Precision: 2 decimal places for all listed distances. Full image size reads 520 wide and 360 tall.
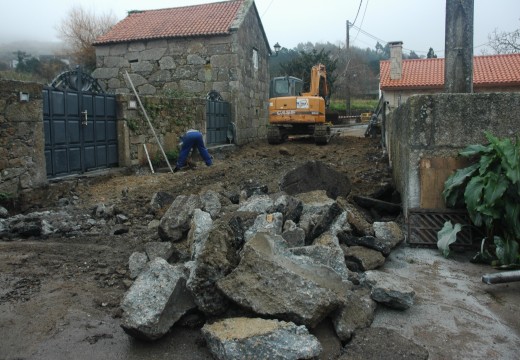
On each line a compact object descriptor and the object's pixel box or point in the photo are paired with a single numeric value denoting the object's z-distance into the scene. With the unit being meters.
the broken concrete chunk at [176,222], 4.37
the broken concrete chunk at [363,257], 3.61
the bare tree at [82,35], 34.01
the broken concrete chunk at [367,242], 3.86
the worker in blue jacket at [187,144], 10.42
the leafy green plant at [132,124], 9.91
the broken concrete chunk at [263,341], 2.33
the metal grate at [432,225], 4.17
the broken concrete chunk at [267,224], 3.67
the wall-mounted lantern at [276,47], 21.67
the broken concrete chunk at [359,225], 4.19
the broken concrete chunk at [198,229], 3.68
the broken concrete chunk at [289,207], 4.15
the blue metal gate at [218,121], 14.78
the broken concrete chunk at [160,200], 6.15
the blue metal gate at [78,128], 7.73
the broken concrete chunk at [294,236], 3.63
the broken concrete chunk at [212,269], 2.79
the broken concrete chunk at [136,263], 3.63
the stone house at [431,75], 24.67
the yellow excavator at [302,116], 15.75
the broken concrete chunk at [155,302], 2.61
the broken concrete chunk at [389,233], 4.09
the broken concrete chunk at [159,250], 3.77
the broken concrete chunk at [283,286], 2.61
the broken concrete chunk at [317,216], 3.91
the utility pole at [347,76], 34.62
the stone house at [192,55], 16.55
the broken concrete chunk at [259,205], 4.35
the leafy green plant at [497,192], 3.70
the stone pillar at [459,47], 4.88
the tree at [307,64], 35.41
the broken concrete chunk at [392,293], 2.97
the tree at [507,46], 20.42
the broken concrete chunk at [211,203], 4.72
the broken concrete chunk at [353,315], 2.66
